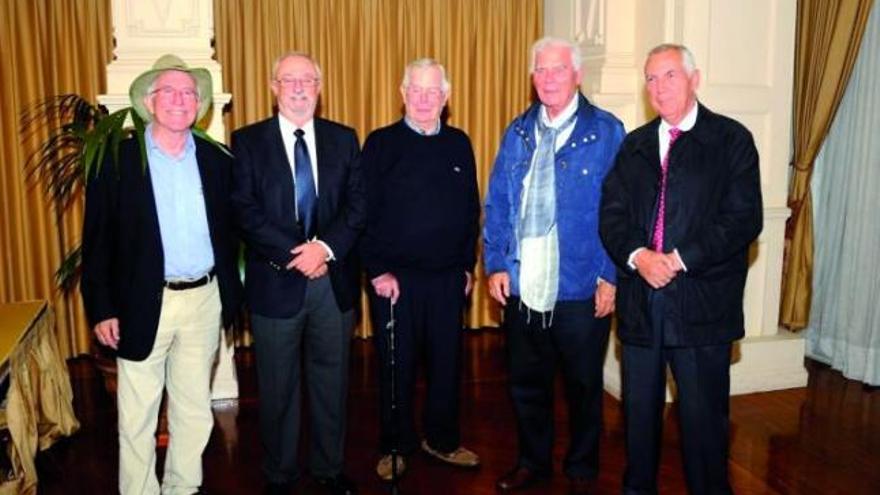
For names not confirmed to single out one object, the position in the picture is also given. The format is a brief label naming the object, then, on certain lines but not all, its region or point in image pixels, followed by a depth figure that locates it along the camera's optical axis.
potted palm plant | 2.61
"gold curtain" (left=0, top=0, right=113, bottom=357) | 4.37
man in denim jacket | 2.60
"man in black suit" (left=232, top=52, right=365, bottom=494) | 2.58
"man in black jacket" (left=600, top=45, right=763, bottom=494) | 2.37
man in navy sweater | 2.83
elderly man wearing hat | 2.40
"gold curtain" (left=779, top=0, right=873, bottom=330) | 4.00
